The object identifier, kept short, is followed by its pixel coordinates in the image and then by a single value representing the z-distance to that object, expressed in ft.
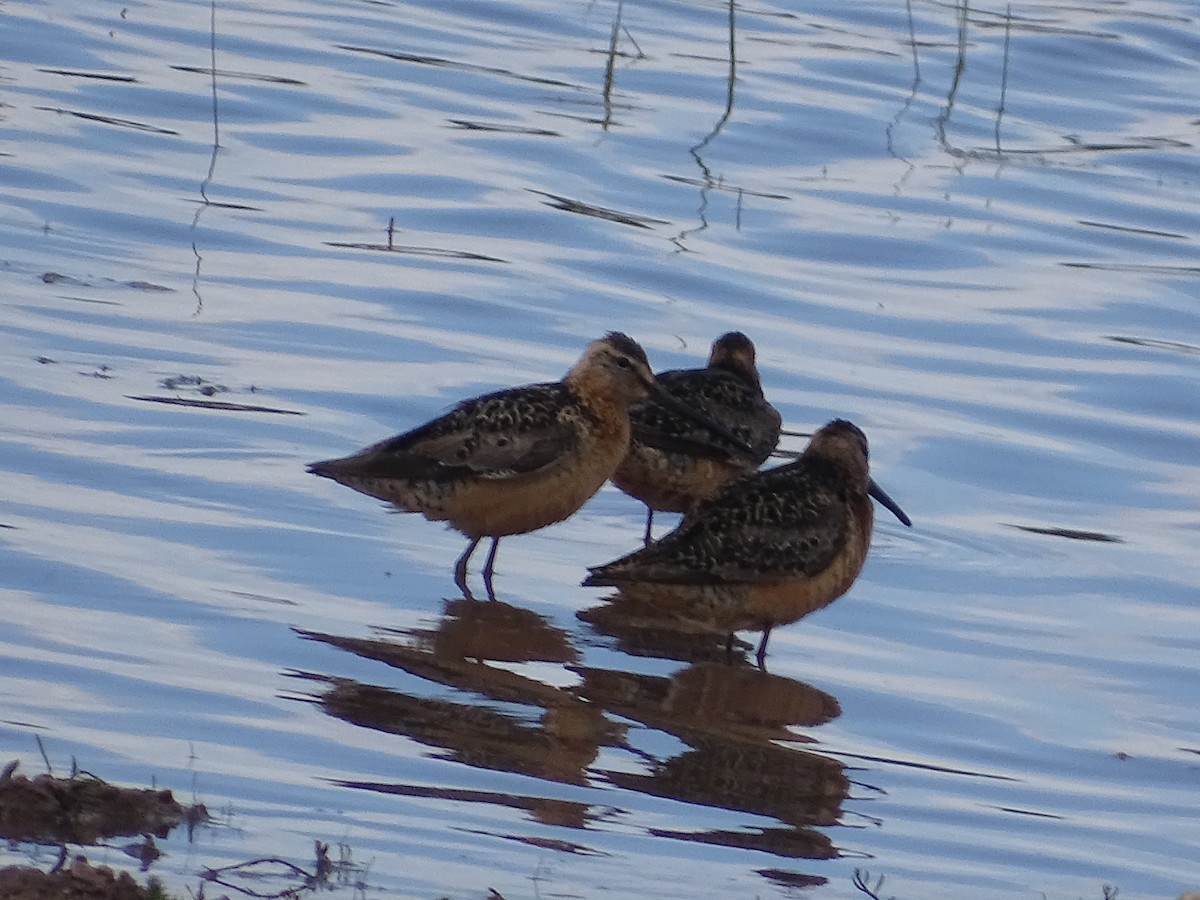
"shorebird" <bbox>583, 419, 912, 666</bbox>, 55.42
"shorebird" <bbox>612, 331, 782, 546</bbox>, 64.64
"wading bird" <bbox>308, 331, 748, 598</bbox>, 58.54
